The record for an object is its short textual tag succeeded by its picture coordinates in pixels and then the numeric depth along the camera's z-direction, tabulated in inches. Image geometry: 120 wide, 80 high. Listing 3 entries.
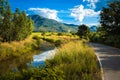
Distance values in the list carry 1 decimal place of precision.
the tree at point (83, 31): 1324.5
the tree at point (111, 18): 604.5
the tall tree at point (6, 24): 615.9
